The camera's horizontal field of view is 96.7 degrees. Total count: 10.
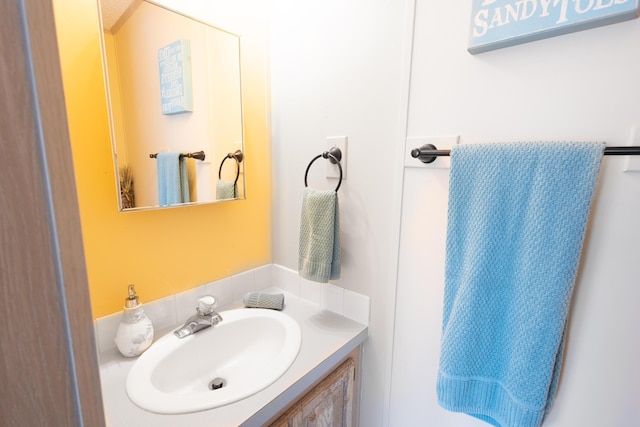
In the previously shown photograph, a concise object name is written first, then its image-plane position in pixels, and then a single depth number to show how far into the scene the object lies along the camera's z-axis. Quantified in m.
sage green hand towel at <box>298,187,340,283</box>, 0.92
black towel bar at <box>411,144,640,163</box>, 0.69
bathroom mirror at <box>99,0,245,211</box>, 0.80
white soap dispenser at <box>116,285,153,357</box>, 0.80
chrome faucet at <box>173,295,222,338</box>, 0.91
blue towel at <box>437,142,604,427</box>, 0.54
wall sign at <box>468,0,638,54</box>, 0.52
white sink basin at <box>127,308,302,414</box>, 0.67
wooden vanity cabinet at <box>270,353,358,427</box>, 0.75
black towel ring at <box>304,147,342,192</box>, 0.96
